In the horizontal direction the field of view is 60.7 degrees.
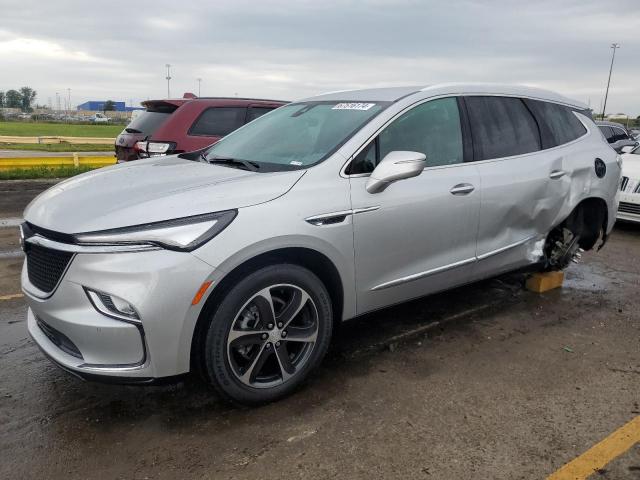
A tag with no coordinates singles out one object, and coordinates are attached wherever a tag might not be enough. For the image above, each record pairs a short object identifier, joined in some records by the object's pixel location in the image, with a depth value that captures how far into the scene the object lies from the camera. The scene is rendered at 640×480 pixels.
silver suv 2.52
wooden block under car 4.97
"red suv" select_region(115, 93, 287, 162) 7.46
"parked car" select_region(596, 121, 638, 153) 14.65
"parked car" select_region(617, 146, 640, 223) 7.89
